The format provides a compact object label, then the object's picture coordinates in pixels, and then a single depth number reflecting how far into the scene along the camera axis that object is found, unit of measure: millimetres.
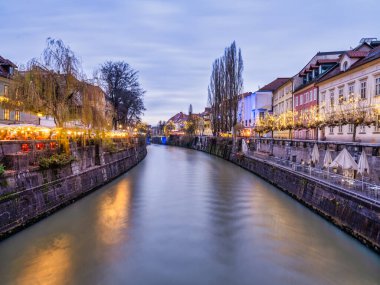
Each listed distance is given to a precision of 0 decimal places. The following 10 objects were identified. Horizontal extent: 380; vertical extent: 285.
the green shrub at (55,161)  15549
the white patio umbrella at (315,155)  20114
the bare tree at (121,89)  44728
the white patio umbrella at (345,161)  14660
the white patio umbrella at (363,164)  13423
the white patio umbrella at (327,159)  17266
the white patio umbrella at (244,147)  40366
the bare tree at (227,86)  51531
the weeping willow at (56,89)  18281
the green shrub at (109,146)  27275
